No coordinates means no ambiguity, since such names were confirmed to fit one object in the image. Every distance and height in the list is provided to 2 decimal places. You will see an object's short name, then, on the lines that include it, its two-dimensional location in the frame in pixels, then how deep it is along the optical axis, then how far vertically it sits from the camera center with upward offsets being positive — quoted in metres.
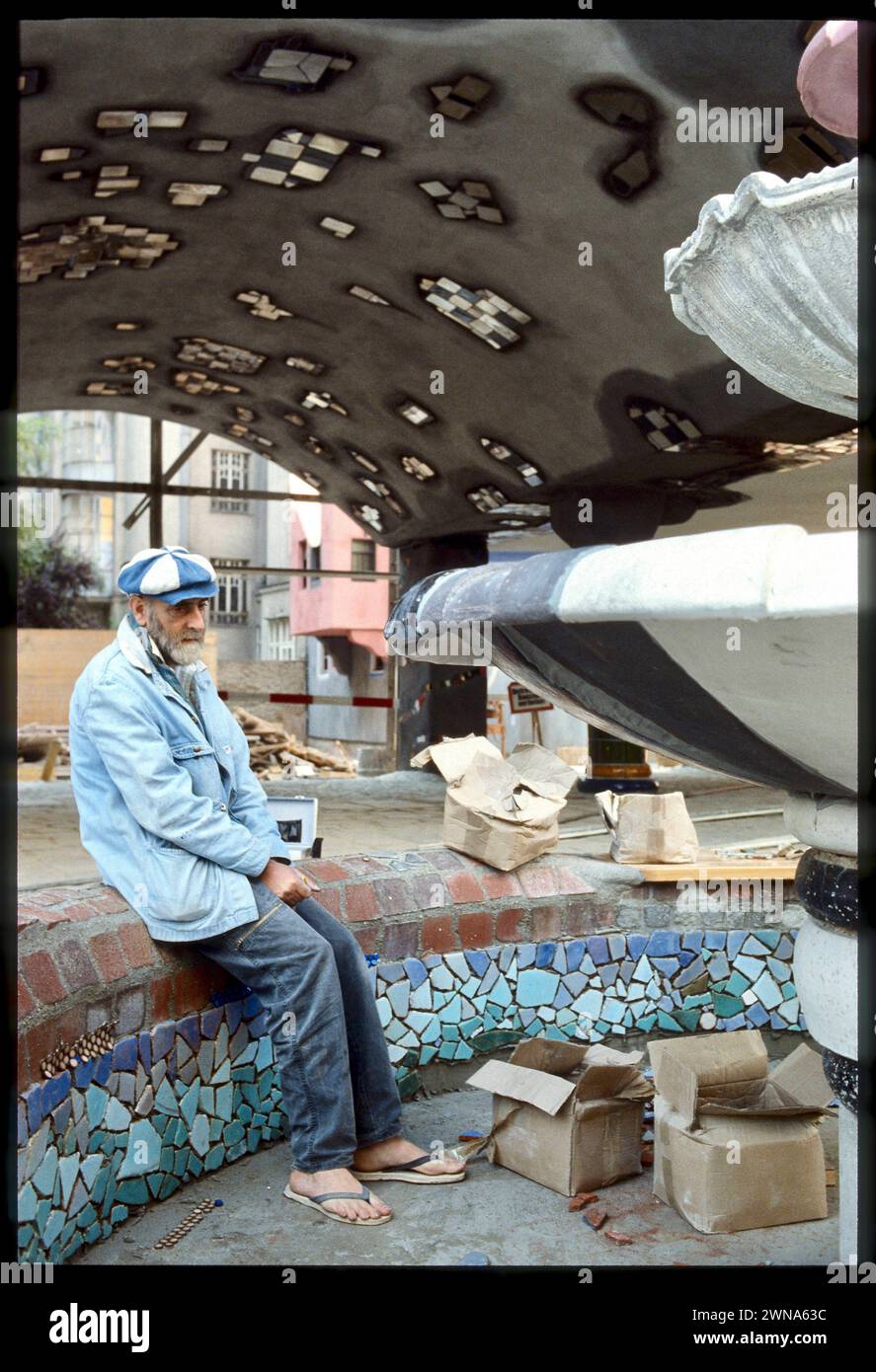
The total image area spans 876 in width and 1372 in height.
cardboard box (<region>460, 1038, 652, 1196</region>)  3.29 -1.28
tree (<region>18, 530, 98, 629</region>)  29.64 +2.26
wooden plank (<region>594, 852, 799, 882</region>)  4.52 -0.76
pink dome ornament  2.02 +1.08
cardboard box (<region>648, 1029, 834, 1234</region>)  3.05 -1.24
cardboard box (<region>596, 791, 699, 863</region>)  4.62 -0.61
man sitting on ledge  3.11 -0.54
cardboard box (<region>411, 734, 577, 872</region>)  4.25 -0.46
